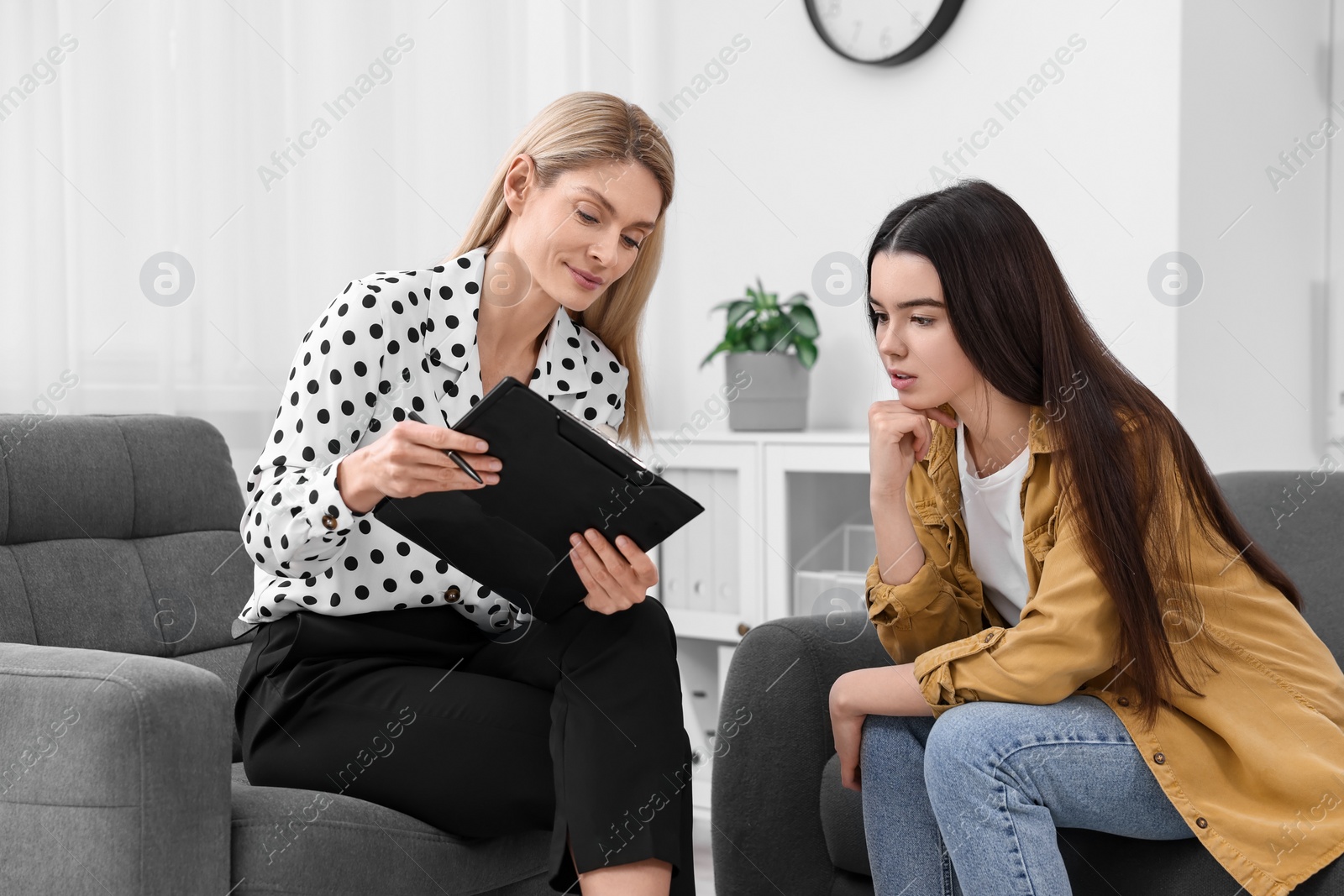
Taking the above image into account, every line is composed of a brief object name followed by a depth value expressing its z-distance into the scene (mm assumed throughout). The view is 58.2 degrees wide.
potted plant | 2676
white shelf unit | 2570
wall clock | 2639
